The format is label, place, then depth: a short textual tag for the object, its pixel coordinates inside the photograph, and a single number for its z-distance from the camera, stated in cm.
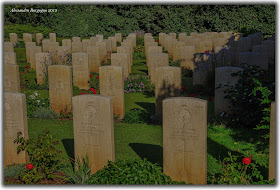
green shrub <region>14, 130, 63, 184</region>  675
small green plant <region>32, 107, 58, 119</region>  1069
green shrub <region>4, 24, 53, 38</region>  3017
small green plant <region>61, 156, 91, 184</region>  663
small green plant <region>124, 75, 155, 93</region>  1344
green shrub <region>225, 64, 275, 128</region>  909
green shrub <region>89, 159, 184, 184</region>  616
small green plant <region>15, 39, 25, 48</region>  2562
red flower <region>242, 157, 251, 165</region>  624
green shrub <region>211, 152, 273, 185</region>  625
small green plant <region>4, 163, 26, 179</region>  705
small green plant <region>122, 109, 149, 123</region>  1039
